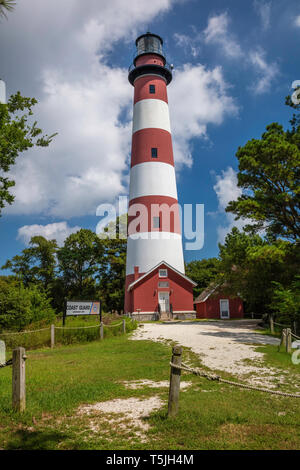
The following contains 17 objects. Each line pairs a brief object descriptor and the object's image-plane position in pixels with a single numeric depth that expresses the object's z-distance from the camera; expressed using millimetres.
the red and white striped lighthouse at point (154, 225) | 28297
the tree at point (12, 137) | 13102
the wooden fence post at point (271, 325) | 17350
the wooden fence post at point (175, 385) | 5031
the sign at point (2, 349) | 13000
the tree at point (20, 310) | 17359
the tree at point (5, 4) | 4727
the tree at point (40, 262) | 41594
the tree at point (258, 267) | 15866
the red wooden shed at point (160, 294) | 27922
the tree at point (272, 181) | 15953
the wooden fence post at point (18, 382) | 5473
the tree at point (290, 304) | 14328
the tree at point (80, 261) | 41188
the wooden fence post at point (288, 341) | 11117
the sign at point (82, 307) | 16812
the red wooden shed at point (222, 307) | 32500
